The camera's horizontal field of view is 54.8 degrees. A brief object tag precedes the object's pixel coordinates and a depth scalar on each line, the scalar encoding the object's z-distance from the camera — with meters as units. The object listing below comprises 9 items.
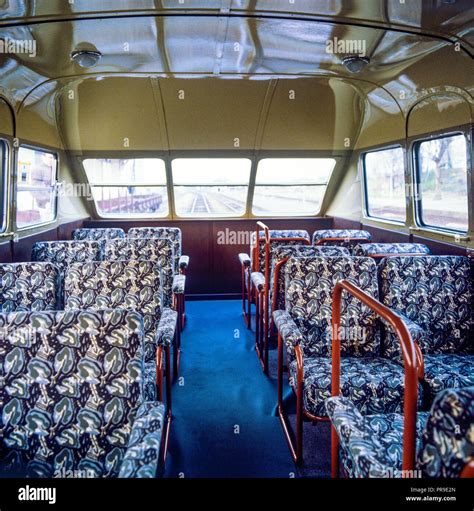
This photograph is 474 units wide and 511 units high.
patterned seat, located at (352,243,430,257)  4.16
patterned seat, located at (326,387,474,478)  0.94
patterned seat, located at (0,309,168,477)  1.65
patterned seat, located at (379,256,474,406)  3.05
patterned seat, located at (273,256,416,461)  2.45
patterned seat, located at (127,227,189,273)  5.00
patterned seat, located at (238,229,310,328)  4.88
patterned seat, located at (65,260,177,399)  2.75
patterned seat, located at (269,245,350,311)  3.56
